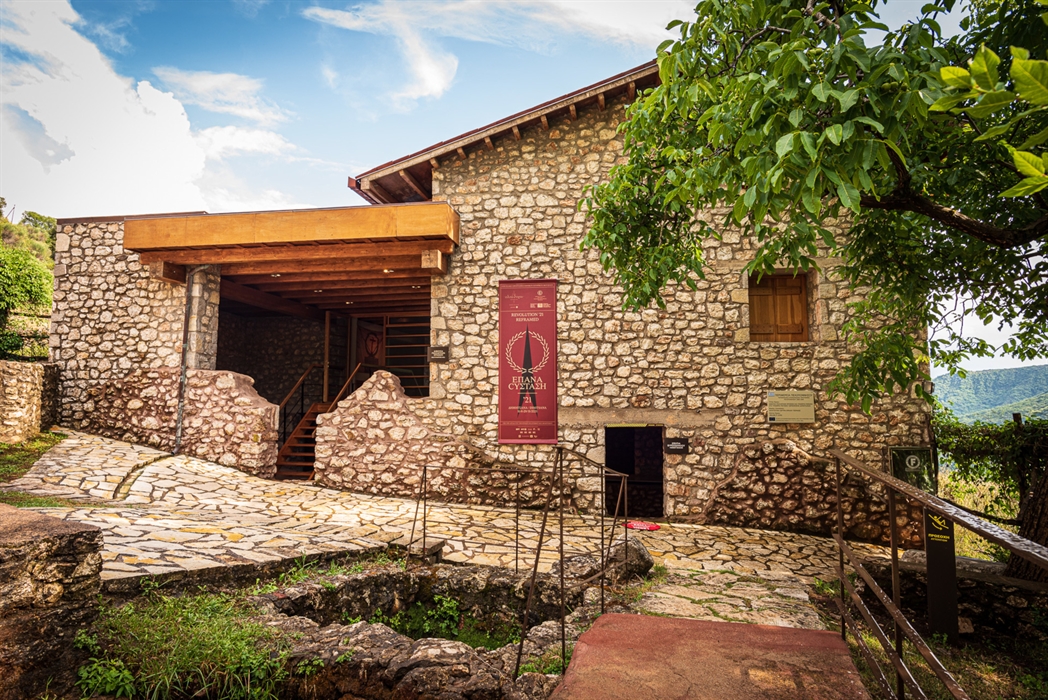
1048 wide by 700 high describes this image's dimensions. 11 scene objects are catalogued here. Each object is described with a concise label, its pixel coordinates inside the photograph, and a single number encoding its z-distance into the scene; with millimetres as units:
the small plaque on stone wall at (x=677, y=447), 7465
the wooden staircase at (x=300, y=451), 9047
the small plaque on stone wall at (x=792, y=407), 7281
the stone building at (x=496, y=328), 7367
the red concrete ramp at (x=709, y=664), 1842
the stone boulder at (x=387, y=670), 2531
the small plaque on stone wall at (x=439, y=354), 7930
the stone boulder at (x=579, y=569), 4387
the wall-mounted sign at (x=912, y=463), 6844
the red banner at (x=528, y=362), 7691
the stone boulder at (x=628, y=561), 4511
